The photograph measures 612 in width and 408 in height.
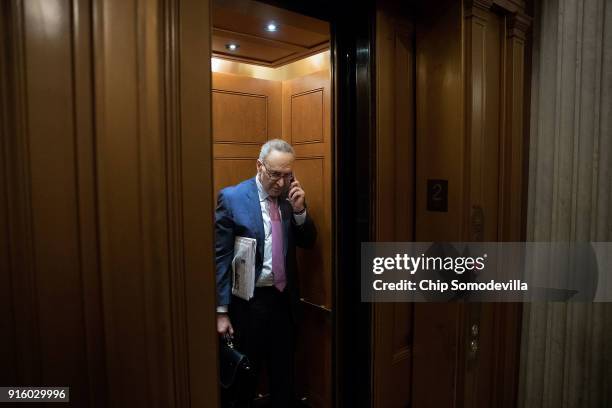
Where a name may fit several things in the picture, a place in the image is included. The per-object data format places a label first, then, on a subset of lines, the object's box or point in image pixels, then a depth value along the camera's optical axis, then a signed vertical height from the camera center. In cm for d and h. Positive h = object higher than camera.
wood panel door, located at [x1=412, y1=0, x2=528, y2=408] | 145 +8
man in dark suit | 200 -33
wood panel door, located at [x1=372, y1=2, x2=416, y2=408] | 145 +3
